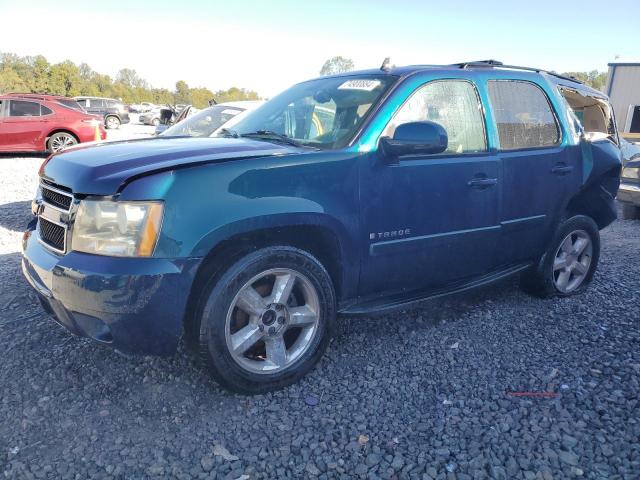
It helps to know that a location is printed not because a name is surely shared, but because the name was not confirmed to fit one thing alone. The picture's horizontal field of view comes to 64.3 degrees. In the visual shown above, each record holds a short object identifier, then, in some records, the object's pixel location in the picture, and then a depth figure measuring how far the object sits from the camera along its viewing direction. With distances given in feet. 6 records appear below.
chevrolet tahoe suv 7.84
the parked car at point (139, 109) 169.89
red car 42.14
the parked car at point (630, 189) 24.39
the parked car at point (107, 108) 91.17
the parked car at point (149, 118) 117.50
